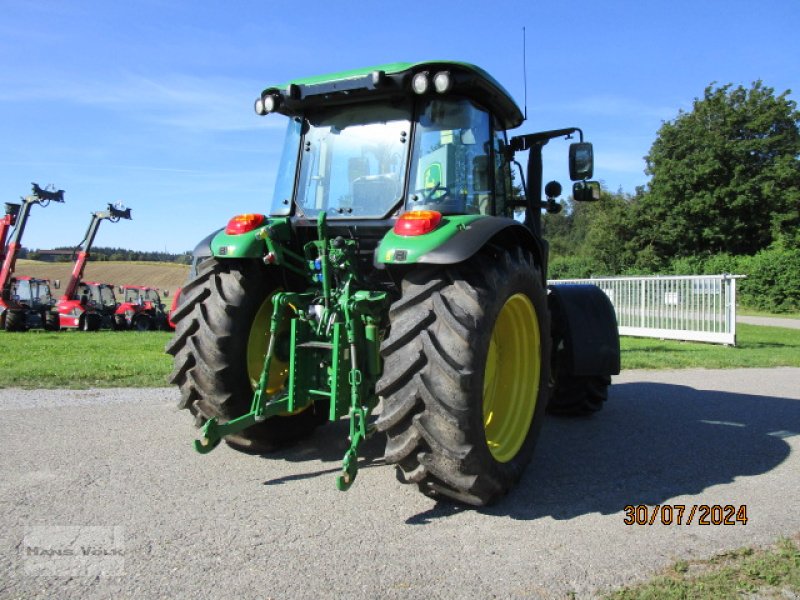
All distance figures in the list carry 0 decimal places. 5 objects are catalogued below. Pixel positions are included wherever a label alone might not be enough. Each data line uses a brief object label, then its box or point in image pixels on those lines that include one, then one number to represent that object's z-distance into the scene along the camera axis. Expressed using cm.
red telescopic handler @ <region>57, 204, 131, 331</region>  1947
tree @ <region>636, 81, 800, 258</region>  3928
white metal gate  1566
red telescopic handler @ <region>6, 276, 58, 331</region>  1828
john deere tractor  349
